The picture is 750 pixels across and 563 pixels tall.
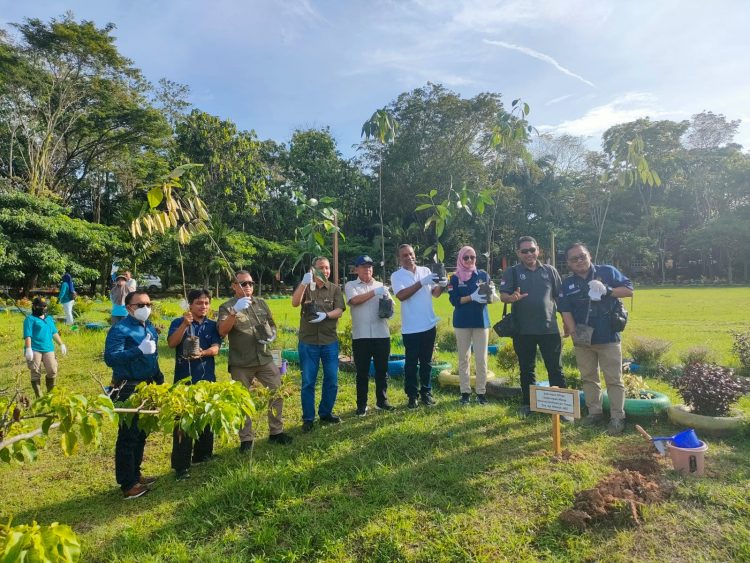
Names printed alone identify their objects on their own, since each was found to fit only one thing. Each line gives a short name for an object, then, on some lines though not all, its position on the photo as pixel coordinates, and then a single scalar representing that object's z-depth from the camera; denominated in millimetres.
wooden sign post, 3566
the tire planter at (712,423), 4012
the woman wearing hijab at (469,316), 4961
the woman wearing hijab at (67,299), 11930
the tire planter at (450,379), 5934
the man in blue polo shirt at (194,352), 3695
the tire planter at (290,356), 7723
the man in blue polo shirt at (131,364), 3342
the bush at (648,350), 6695
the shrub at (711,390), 4098
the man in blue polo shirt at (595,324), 4301
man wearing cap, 4828
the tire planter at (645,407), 4508
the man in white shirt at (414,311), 5004
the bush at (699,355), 5961
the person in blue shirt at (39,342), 6059
